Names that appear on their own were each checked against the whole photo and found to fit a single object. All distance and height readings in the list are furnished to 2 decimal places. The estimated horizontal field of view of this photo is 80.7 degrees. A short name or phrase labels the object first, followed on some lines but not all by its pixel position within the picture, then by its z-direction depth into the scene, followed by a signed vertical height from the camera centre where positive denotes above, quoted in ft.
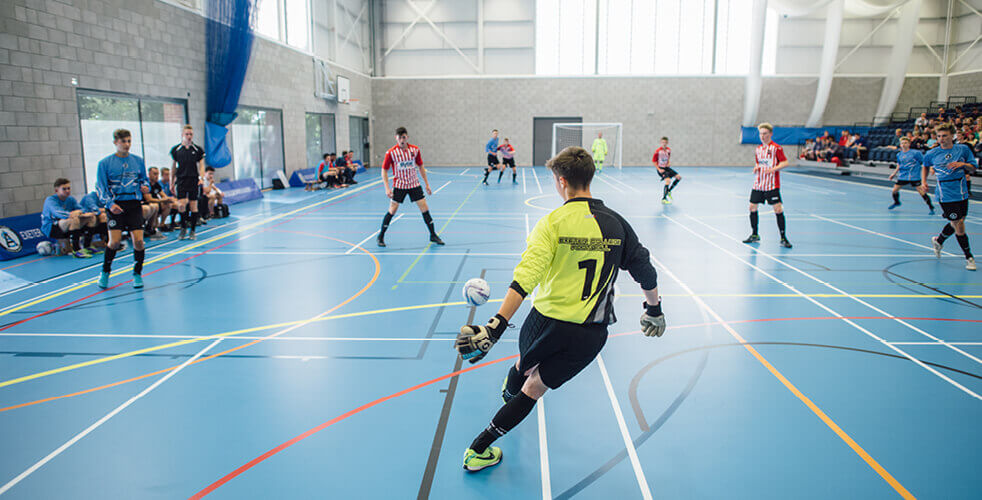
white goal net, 108.37 +4.58
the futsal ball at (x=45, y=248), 32.09 -4.92
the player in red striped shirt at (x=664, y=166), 54.08 -0.58
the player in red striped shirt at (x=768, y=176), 32.19 -0.88
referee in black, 36.63 -0.96
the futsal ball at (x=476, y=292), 9.33 -2.13
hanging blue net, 53.16 +9.01
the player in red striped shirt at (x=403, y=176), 33.47 -0.96
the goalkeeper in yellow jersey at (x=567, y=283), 9.28 -2.04
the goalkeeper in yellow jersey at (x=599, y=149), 94.84 +1.76
